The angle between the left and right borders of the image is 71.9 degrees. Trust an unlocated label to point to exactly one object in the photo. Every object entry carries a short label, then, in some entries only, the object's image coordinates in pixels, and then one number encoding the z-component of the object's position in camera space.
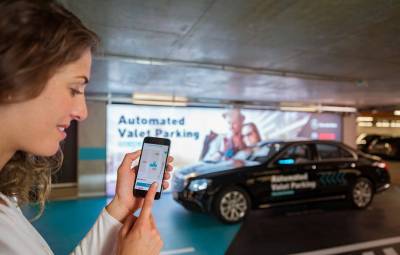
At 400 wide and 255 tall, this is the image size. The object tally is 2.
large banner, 7.41
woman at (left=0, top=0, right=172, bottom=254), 0.63
